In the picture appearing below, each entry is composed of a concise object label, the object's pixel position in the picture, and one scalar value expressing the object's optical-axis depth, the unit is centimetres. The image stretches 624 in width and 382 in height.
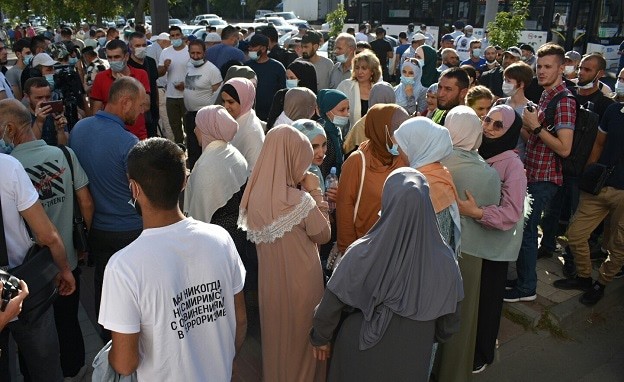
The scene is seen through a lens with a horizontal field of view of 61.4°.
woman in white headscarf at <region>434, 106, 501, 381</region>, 343
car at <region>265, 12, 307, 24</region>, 3706
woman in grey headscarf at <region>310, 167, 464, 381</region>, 241
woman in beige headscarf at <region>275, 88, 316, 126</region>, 460
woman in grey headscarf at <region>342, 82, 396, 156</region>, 486
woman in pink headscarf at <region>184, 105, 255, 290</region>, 361
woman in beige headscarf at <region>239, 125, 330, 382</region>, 298
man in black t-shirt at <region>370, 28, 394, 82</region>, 1181
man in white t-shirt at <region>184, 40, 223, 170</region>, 719
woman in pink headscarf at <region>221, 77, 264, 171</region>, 453
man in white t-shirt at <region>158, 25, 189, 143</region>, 820
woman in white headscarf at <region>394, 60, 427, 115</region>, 652
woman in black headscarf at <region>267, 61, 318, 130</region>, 646
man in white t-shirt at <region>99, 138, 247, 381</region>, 195
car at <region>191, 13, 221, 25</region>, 3576
